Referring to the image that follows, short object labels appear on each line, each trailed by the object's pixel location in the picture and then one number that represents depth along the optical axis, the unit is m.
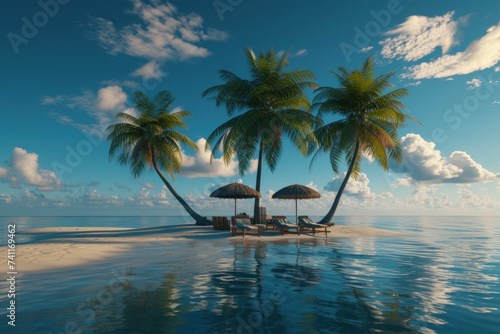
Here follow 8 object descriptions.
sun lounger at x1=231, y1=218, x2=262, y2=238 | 16.44
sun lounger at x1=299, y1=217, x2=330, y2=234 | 18.19
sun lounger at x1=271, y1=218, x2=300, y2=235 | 17.92
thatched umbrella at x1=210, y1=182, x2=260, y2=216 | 18.08
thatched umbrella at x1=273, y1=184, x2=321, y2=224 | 18.69
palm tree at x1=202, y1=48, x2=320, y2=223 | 20.03
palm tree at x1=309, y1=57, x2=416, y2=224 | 19.94
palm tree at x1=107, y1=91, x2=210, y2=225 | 22.95
